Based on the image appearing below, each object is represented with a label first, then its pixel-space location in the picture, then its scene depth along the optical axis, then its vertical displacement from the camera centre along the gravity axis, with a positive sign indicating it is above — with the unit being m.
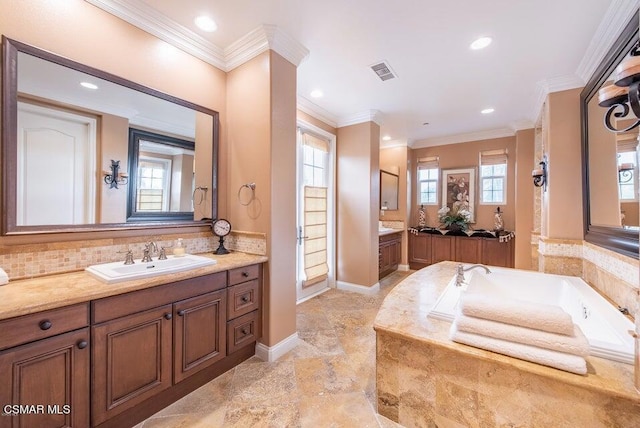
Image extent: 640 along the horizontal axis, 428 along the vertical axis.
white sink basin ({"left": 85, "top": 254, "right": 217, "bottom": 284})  1.43 -0.35
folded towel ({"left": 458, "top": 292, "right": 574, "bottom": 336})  1.20 -0.49
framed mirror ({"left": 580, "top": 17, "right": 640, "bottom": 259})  1.66 +0.36
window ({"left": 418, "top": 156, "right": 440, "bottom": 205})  5.27 +0.73
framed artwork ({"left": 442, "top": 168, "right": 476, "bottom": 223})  4.88 +0.52
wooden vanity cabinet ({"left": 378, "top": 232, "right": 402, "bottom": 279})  4.32 -0.69
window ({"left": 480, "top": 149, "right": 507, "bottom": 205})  4.61 +0.71
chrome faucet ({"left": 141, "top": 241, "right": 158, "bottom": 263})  1.84 -0.27
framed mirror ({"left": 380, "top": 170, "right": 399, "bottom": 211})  5.16 +0.47
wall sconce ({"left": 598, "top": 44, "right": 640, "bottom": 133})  1.21 +0.68
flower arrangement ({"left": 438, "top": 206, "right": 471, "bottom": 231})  4.83 -0.05
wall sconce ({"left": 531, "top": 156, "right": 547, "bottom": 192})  2.88 +0.46
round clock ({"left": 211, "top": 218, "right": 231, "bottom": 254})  2.26 -0.14
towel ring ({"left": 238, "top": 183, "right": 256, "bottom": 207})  2.22 +0.22
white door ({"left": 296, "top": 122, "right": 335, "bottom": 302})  3.51 +0.04
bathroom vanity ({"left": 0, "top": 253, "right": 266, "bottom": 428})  1.10 -0.68
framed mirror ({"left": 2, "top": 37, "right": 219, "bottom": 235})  1.43 +0.45
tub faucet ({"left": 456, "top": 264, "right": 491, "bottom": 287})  2.13 -0.52
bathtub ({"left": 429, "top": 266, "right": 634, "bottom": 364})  1.24 -0.63
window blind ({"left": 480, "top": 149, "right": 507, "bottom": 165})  4.57 +1.07
